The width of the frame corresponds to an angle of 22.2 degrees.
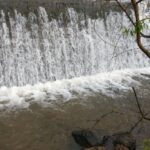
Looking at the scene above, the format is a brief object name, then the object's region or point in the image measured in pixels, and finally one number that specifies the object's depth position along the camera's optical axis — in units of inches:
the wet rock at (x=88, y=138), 248.7
